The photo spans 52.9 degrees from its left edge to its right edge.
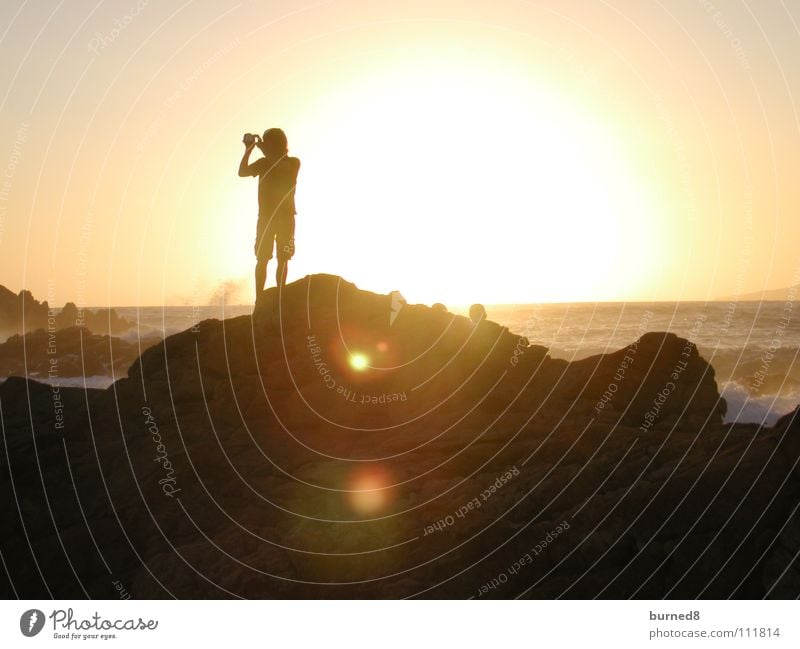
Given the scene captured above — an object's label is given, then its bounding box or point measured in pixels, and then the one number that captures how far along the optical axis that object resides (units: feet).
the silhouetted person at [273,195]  73.56
